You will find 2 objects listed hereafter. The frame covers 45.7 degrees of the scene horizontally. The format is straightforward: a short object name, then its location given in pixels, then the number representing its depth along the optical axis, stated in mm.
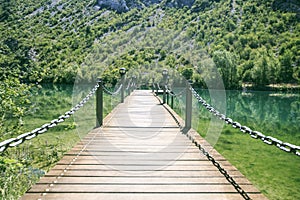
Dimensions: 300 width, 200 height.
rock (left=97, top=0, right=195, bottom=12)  100562
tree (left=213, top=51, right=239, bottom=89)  58719
